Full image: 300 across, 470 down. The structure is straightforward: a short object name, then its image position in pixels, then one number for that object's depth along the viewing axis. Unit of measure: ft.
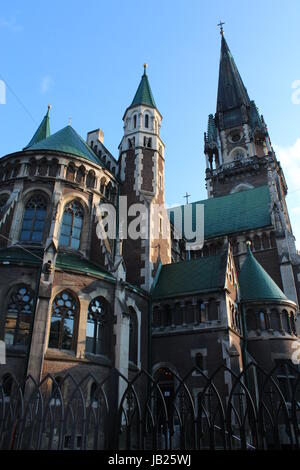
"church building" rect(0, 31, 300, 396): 60.39
